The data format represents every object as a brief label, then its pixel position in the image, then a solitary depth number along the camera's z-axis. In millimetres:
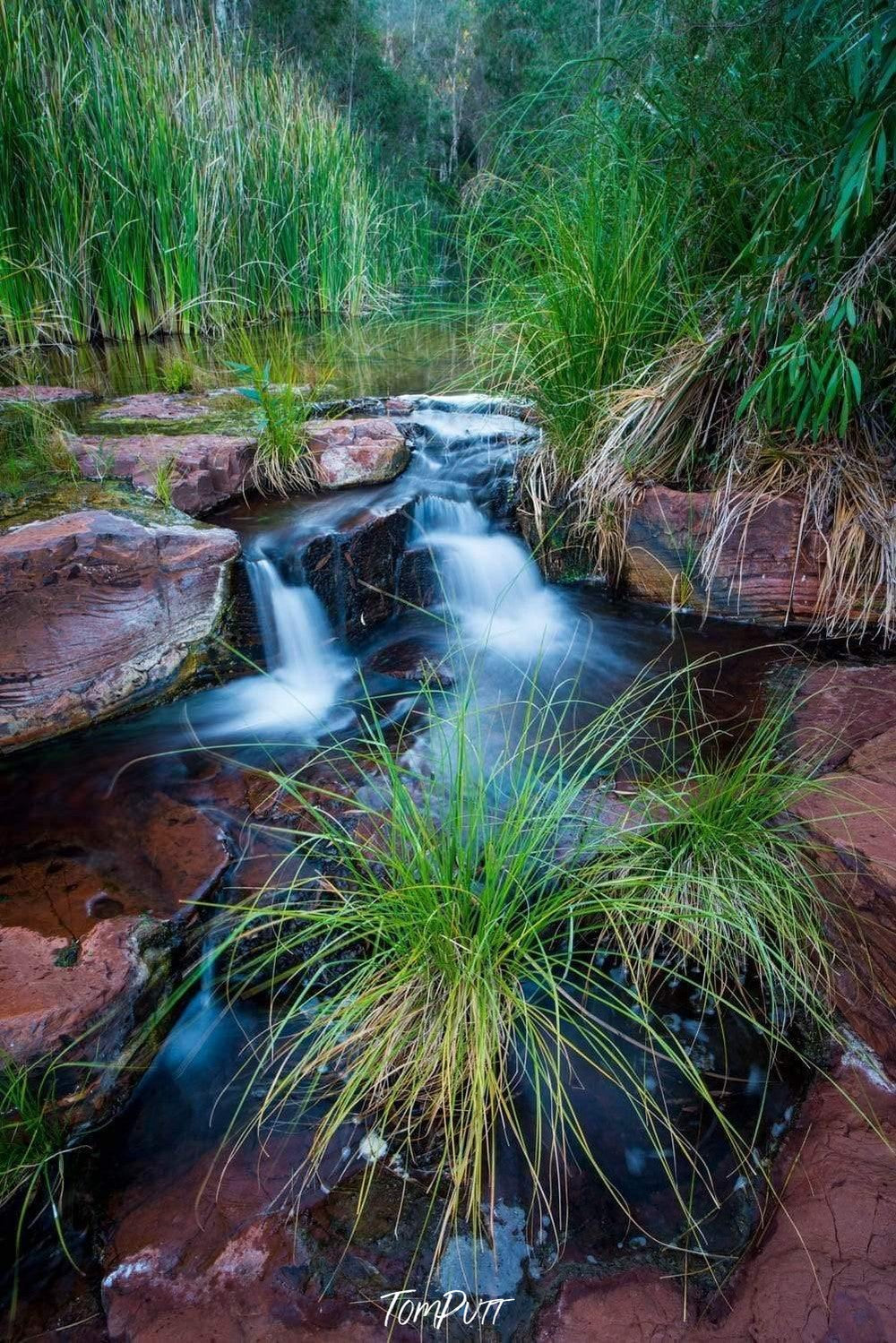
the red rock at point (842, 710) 2213
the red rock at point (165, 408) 4031
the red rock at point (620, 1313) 1212
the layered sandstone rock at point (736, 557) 2986
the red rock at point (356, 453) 3705
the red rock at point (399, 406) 4582
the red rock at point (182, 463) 3248
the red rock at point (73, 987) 1489
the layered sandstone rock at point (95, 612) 2459
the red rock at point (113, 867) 1845
